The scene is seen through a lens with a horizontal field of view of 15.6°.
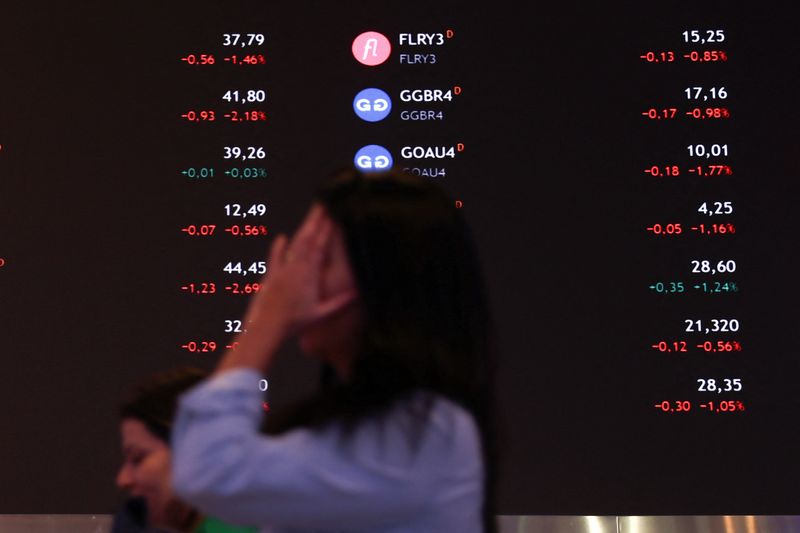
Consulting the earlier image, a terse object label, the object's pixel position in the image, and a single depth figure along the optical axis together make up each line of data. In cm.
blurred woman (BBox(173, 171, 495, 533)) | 274
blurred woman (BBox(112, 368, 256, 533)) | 338
